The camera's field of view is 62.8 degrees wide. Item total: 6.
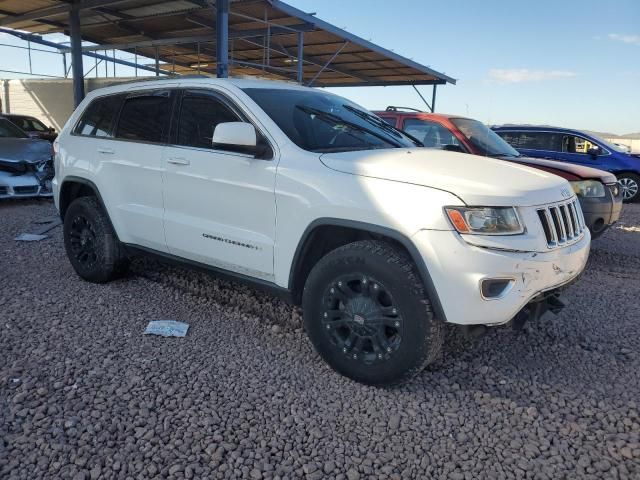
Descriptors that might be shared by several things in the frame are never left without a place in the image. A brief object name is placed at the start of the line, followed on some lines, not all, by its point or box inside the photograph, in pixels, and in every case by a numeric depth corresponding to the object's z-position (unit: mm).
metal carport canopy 11969
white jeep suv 2744
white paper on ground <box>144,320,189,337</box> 3787
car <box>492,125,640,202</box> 10031
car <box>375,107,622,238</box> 6047
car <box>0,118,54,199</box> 8508
